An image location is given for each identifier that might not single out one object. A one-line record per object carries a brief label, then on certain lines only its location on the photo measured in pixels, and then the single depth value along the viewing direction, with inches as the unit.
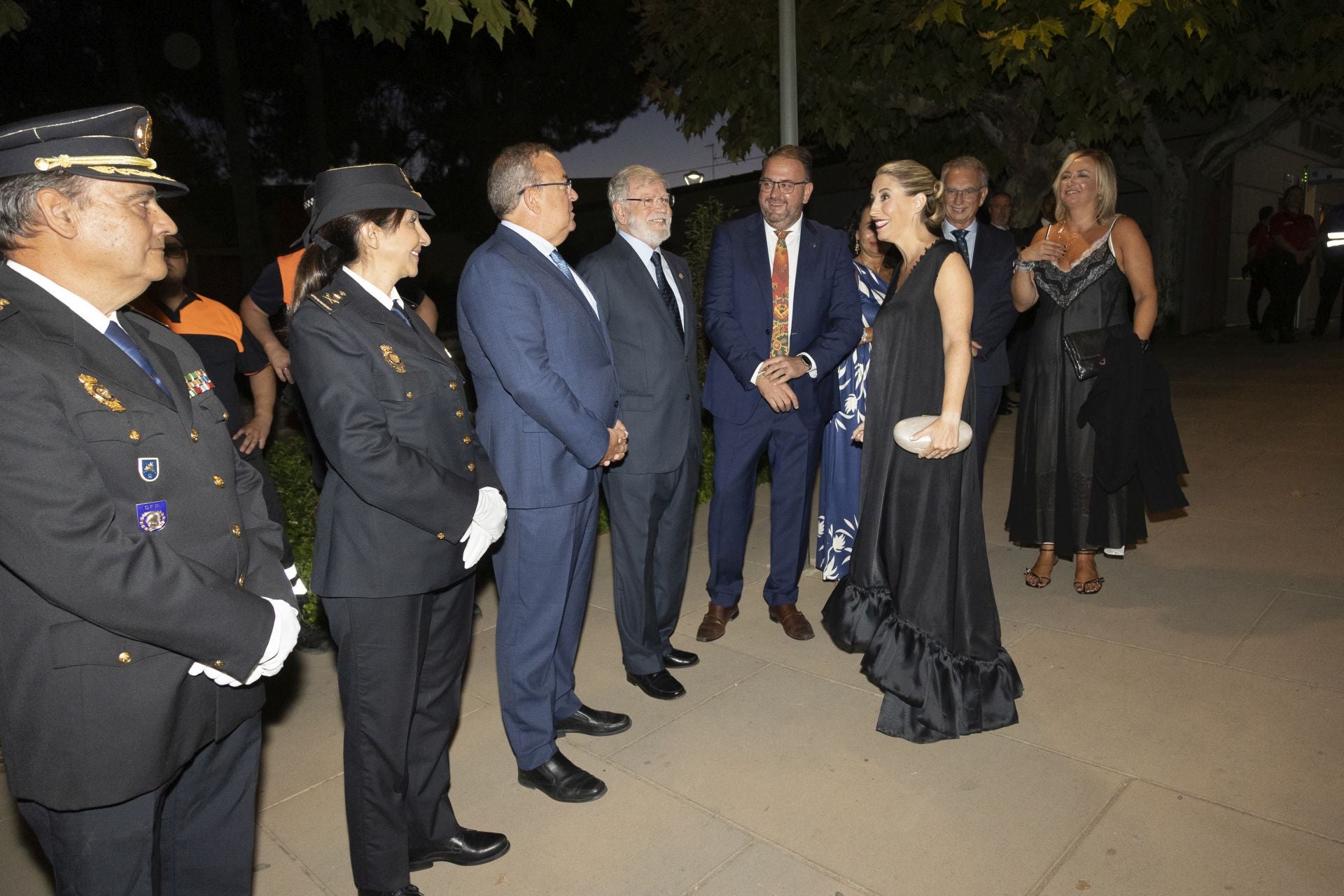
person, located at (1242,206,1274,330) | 574.2
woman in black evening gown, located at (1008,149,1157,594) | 180.4
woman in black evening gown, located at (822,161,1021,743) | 134.2
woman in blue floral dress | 200.7
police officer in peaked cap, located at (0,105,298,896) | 63.8
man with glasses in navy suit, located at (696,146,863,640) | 175.6
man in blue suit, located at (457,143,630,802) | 120.6
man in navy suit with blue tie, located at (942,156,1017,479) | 194.5
